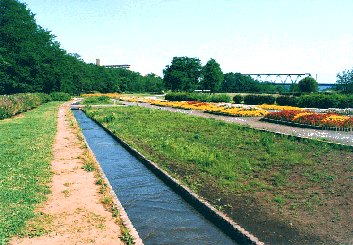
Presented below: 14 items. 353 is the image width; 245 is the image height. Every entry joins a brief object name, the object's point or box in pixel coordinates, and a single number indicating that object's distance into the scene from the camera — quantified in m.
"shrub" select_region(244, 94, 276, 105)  32.62
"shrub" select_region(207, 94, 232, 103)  38.66
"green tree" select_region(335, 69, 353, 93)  37.59
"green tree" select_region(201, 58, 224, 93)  77.00
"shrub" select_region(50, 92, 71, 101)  53.17
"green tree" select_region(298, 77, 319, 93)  48.28
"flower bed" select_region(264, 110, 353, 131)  14.69
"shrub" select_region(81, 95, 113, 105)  42.93
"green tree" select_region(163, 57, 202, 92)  78.75
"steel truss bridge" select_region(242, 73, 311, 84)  126.62
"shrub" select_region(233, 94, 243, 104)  36.41
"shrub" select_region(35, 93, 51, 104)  42.44
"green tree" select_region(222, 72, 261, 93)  117.31
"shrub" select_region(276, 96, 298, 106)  30.17
